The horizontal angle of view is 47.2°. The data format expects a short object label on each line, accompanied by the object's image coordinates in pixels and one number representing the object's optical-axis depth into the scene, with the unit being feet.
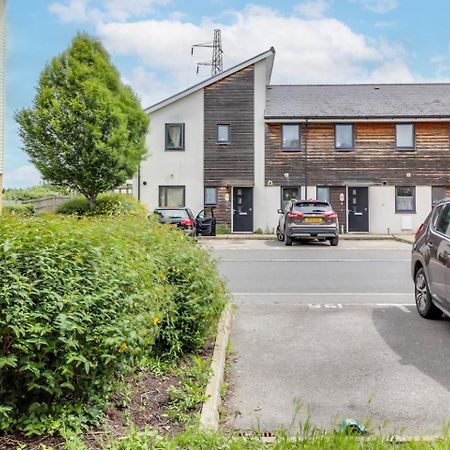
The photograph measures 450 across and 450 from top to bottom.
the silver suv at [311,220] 63.26
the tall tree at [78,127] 69.00
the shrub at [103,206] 70.85
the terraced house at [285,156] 86.02
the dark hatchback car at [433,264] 19.98
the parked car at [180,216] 66.98
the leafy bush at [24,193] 102.38
